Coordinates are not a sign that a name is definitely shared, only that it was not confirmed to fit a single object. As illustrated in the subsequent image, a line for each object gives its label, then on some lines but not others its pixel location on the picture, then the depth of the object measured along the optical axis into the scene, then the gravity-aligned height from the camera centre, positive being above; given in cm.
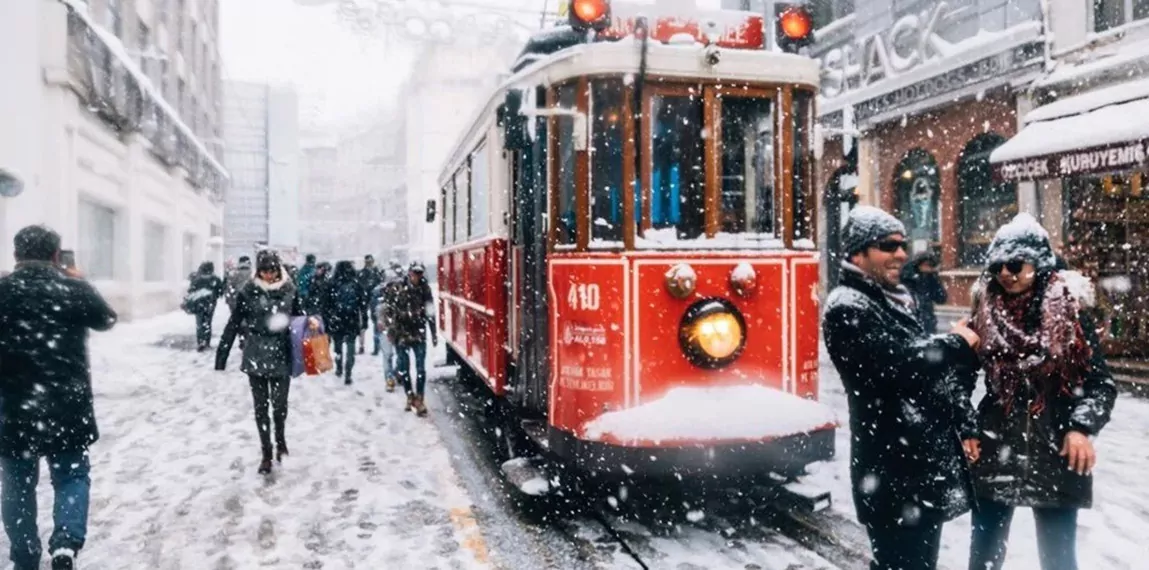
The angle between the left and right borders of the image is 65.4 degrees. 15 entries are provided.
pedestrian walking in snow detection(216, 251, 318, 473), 708 -35
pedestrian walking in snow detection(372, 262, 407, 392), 988 -33
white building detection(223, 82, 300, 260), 5978 +753
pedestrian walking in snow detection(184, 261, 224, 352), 1641 -21
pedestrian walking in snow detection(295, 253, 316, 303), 1503 +19
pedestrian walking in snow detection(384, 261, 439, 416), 980 -38
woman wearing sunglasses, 343 -42
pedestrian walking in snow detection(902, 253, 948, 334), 1005 +2
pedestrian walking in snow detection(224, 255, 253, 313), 1514 +29
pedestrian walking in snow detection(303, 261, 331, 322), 1293 -6
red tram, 543 +25
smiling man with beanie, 290 -37
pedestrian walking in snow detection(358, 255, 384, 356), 1483 +15
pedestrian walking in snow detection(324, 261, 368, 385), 1220 -34
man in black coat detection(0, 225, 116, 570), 445 -52
